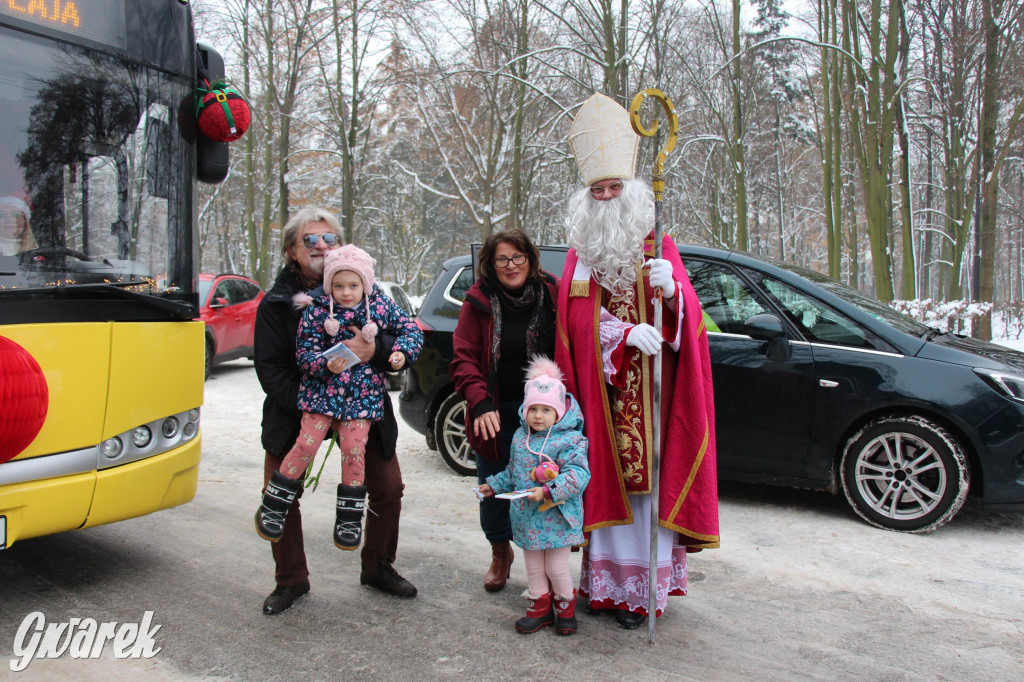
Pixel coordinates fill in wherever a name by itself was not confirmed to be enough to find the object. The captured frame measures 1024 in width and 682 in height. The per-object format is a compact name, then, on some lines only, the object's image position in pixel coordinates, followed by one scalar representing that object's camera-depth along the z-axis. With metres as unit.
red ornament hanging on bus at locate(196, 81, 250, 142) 4.10
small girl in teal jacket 3.12
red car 11.46
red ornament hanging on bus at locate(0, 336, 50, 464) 3.07
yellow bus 3.25
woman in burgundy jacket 3.45
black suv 4.58
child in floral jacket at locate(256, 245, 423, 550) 3.24
